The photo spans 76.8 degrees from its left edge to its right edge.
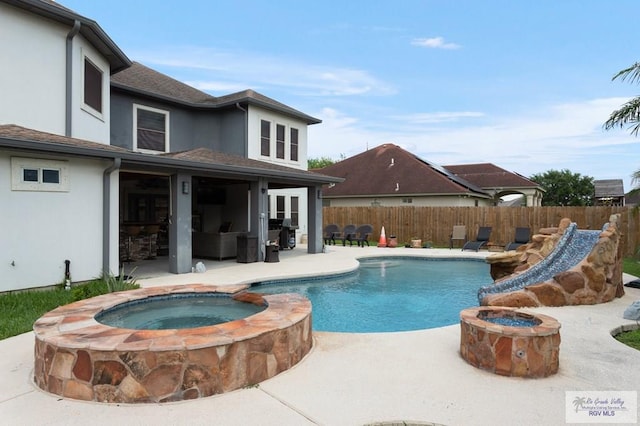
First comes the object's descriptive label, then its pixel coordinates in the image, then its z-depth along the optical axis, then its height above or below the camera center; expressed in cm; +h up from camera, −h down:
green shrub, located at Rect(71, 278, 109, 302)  632 -131
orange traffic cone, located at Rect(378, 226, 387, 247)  1892 -135
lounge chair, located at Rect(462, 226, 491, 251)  1712 -122
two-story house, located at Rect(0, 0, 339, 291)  757 +120
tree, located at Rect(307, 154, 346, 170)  6170 +792
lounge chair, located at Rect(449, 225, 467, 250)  1862 -96
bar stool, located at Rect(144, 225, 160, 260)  1340 -69
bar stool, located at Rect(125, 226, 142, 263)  1270 -71
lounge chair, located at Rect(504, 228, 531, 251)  1638 -108
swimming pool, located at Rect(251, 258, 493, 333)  719 -192
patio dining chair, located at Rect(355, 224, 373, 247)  1869 -101
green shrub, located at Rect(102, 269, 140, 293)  732 -135
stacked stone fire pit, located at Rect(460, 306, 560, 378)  407 -140
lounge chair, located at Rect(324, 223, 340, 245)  1974 -98
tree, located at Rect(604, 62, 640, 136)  986 +242
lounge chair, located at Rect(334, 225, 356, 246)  1897 -108
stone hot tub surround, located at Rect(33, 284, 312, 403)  353 -135
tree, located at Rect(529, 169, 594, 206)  4588 +271
